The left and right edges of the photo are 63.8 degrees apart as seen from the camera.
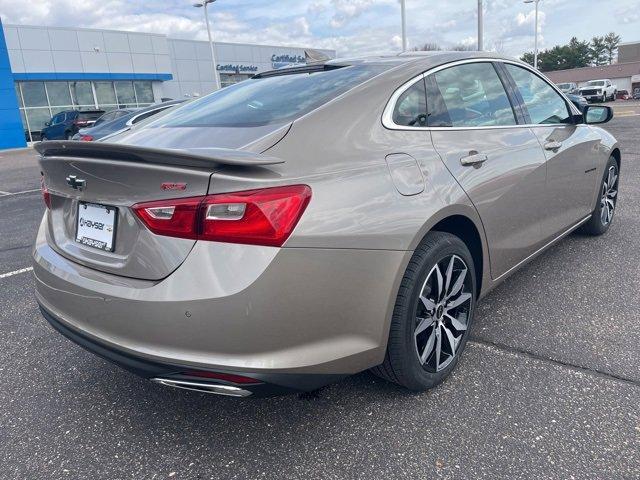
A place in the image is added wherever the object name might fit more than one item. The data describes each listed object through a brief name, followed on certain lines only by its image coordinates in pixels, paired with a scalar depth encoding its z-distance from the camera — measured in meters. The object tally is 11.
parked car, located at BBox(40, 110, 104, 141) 20.47
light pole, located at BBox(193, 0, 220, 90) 32.07
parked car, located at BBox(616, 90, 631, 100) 53.17
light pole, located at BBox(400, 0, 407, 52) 25.08
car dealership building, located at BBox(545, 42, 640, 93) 61.05
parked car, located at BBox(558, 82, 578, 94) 36.74
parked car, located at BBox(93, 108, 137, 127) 16.30
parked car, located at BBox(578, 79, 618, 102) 38.88
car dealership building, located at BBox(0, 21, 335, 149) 27.52
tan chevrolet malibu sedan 1.80
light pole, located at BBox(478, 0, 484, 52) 18.89
